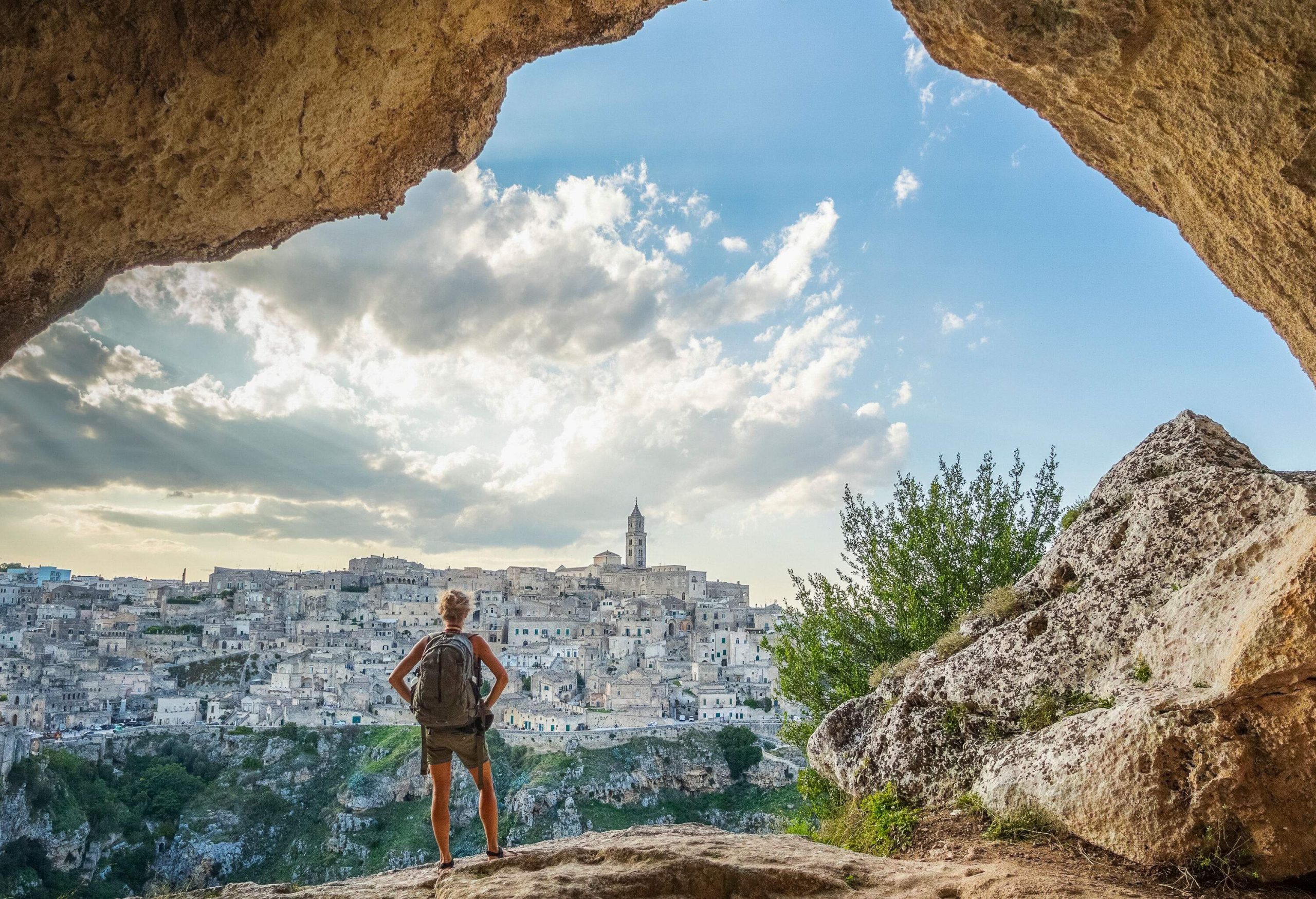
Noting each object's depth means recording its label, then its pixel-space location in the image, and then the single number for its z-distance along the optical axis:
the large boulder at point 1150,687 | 3.80
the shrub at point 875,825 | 5.27
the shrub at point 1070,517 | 7.33
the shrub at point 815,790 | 8.55
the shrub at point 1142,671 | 4.85
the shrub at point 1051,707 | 5.13
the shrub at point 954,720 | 5.73
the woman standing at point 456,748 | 4.42
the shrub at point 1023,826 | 4.50
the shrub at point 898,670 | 7.05
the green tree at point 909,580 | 11.70
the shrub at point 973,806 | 5.01
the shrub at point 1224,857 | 3.78
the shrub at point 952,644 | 6.70
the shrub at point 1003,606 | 6.64
